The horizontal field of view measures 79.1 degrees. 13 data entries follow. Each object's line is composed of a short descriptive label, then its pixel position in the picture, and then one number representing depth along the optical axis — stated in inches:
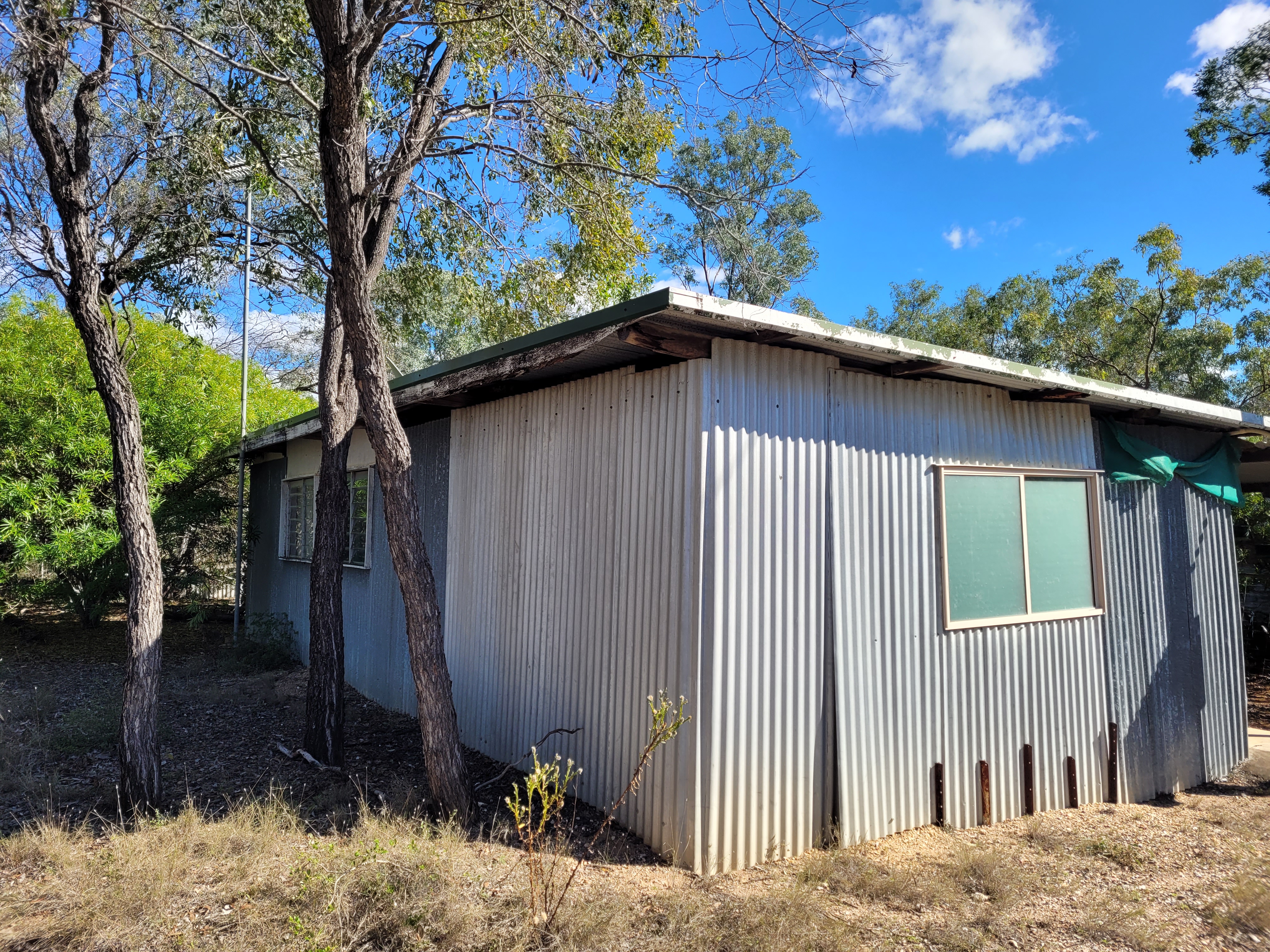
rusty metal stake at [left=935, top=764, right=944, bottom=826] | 182.1
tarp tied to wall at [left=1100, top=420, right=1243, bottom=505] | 238.1
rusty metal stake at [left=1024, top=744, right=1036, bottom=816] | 201.5
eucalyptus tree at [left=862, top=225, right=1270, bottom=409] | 594.5
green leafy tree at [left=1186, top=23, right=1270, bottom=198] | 421.7
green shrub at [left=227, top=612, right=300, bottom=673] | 360.8
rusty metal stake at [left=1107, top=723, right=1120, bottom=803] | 220.5
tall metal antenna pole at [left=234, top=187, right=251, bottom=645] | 419.5
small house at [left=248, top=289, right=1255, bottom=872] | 154.2
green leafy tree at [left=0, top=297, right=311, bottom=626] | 363.9
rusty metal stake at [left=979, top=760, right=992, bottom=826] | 190.5
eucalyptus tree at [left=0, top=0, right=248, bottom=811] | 184.4
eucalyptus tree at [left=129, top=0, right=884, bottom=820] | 173.0
